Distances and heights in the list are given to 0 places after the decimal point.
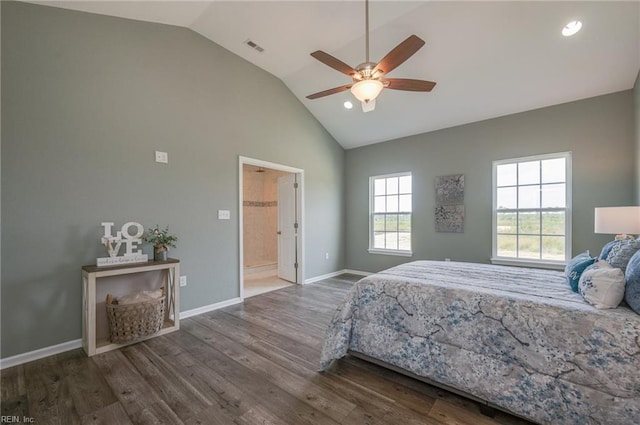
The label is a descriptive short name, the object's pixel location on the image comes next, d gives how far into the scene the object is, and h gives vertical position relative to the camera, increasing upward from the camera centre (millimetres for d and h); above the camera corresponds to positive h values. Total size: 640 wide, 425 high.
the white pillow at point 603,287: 1476 -439
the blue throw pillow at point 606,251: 2028 -318
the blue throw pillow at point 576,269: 1825 -420
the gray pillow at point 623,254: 1693 -284
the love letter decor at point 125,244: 2578 -345
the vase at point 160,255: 2902 -492
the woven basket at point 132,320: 2477 -1045
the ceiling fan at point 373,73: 2209 +1201
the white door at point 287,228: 5000 -345
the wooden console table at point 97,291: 2373 -828
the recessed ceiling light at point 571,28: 2723 +1878
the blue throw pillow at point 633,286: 1422 -411
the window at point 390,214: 5090 -86
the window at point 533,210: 3686 +0
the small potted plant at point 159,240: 2908 -346
